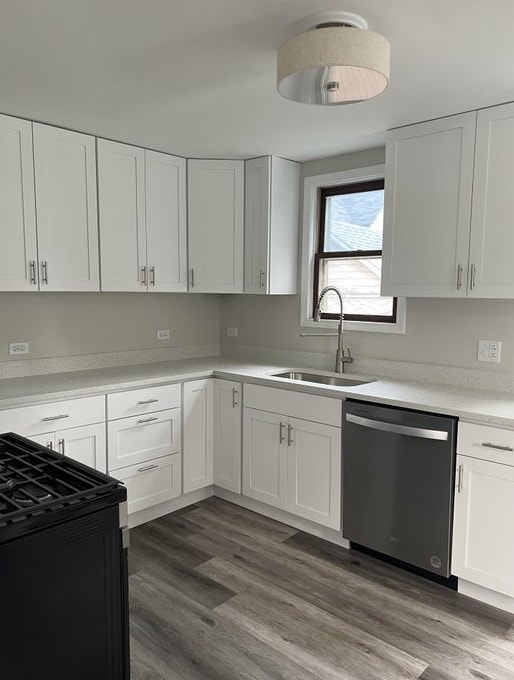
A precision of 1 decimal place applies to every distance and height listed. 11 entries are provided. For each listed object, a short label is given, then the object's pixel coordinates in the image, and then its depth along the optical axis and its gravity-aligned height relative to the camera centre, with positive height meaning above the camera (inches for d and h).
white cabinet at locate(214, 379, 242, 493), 134.3 -36.8
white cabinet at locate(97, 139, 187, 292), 126.6 +19.7
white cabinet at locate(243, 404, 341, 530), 115.8 -40.3
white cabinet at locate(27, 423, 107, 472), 107.9 -32.3
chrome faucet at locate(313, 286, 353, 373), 132.9 -12.5
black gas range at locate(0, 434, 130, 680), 45.8 -27.0
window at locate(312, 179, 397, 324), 136.1 +12.4
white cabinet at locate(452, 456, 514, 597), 91.3 -41.1
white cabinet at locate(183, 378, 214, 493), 134.2 -36.8
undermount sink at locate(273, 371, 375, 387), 131.3 -21.8
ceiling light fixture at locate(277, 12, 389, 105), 66.2 +31.4
